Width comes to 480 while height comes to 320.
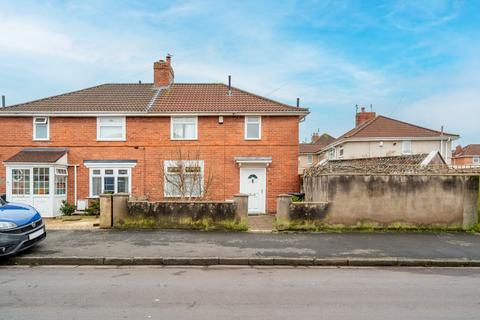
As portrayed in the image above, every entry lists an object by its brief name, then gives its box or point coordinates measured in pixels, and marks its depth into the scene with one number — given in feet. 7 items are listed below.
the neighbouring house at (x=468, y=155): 182.91
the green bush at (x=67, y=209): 50.52
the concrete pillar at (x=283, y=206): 33.86
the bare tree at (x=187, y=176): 50.87
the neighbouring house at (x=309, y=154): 144.88
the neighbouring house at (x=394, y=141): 89.35
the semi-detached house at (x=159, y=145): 52.95
